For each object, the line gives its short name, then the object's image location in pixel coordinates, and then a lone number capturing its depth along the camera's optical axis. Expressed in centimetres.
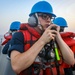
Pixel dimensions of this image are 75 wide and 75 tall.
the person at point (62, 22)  208
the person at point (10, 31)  151
